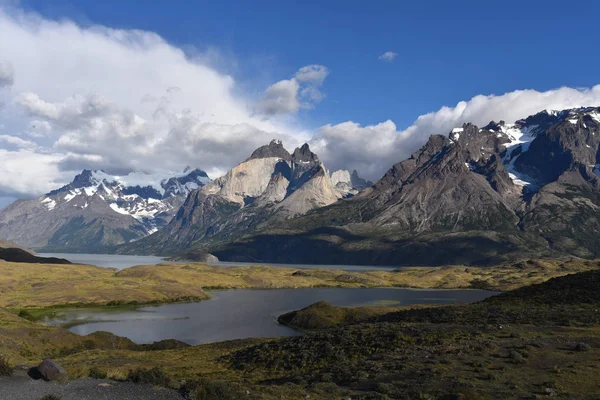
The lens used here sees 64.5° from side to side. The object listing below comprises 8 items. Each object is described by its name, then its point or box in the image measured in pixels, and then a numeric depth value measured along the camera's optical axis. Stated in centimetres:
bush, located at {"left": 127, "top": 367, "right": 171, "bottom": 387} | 3503
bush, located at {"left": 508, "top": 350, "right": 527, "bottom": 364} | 4294
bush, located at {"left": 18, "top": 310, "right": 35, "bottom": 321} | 11980
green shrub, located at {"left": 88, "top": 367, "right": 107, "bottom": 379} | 3797
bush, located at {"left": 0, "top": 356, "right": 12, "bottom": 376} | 3666
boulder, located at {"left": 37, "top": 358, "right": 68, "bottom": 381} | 3584
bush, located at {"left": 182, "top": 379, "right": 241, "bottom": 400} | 3059
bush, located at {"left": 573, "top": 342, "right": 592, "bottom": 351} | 4625
